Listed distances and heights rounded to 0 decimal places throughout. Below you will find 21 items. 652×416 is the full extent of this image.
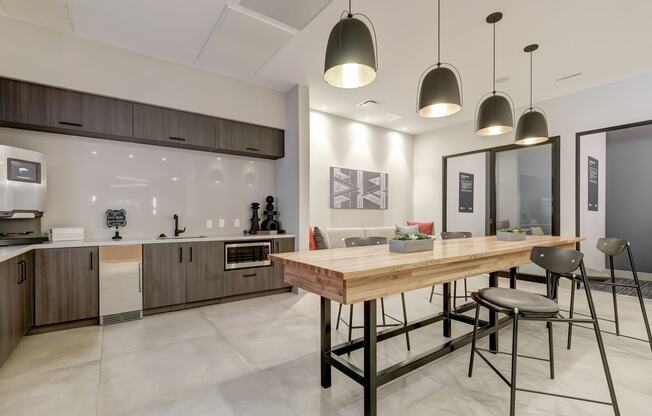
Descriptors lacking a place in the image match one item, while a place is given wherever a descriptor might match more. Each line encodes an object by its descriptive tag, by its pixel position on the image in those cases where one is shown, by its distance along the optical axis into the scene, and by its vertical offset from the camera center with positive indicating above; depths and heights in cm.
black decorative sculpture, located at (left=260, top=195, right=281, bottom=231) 471 -19
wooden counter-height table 160 -43
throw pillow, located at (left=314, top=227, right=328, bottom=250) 487 -53
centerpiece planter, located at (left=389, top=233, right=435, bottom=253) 215 -26
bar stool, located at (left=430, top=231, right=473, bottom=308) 398 -38
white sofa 518 -49
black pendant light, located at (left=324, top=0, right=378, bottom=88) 181 +98
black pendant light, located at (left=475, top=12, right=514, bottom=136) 300 +94
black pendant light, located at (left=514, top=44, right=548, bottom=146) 341 +90
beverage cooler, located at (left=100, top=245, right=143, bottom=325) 323 -83
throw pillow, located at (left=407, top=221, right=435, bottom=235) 659 -44
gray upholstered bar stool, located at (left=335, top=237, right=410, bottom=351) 295 -34
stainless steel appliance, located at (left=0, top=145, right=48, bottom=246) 279 +13
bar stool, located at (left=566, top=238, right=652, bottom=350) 257 -43
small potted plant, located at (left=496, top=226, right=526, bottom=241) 322 -30
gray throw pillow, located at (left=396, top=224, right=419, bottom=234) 594 -44
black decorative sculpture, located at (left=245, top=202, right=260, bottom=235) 468 -20
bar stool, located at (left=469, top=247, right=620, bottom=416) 175 -62
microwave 405 -65
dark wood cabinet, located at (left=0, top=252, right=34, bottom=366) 224 -76
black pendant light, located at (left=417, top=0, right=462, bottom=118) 238 +93
